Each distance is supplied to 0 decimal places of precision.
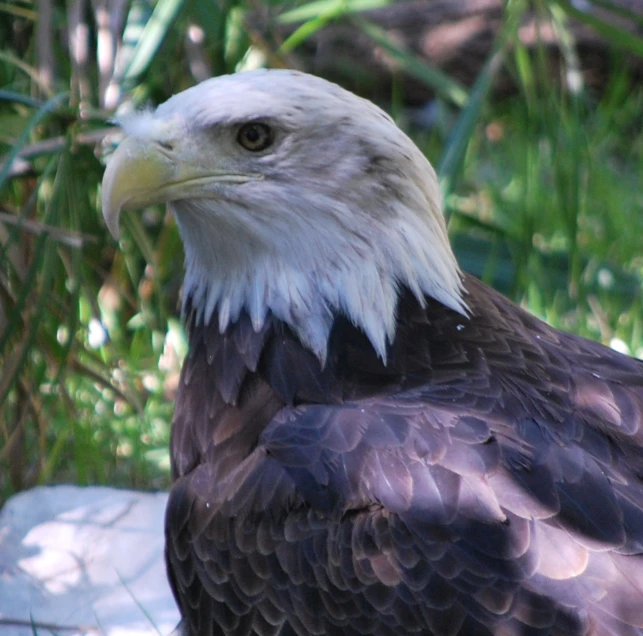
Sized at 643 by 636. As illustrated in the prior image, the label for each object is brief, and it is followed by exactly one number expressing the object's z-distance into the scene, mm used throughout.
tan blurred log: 15094
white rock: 7473
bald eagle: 5070
